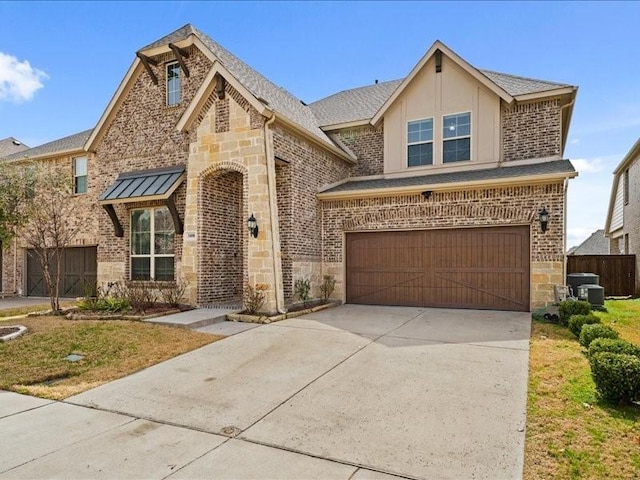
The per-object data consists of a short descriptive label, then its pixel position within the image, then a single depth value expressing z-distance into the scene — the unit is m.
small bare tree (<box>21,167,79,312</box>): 11.00
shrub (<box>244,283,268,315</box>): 10.08
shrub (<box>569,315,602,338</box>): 7.34
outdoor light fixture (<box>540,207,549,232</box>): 10.04
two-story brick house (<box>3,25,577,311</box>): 10.54
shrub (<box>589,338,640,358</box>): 4.77
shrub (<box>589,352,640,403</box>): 4.30
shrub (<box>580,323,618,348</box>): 5.93
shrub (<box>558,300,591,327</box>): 8.23
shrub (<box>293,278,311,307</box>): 11.47
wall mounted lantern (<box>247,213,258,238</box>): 10.30
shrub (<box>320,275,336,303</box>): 12.70
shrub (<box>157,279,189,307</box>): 11.30
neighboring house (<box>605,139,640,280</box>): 17.64
